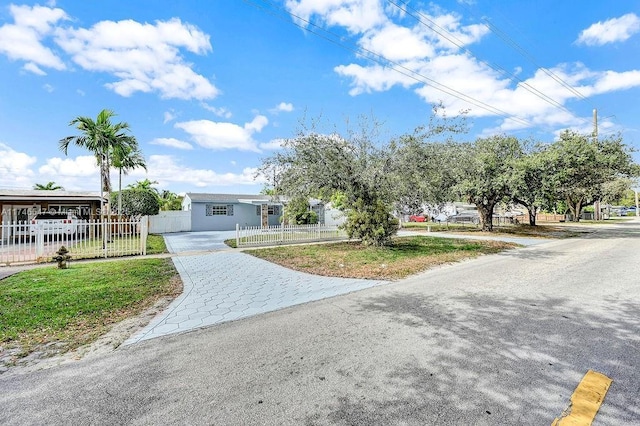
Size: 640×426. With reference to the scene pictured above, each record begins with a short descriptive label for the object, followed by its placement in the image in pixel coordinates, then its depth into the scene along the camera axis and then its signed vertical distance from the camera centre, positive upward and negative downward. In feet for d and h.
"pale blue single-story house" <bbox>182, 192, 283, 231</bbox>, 74.74 +1.18
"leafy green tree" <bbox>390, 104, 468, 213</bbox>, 33.91 +6.99
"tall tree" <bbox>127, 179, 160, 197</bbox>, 85.36 +9.56
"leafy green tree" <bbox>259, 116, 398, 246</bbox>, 34.50 +4.92
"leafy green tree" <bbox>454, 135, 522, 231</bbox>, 53.02 +7.44
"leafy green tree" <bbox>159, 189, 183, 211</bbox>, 91.50 +4.26
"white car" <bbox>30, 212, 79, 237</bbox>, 41.85 +0.19
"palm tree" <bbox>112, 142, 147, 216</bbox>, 46.34 +10.51
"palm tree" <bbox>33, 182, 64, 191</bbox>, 90.02 +9.87
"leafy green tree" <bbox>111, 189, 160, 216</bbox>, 61.72 +3.07
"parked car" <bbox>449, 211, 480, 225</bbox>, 102.83 -2.61
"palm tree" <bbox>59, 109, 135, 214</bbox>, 43.39 +12.10
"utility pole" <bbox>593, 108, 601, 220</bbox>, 59.57 +20.38
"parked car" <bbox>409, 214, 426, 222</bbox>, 120.47 -2.83
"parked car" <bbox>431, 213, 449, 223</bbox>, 112.39 -2.73
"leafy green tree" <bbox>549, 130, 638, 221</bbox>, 52.03 +8.64
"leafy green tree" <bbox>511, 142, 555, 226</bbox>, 50.16 +5.26
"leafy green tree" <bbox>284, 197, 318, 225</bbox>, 69.88 -0.91
